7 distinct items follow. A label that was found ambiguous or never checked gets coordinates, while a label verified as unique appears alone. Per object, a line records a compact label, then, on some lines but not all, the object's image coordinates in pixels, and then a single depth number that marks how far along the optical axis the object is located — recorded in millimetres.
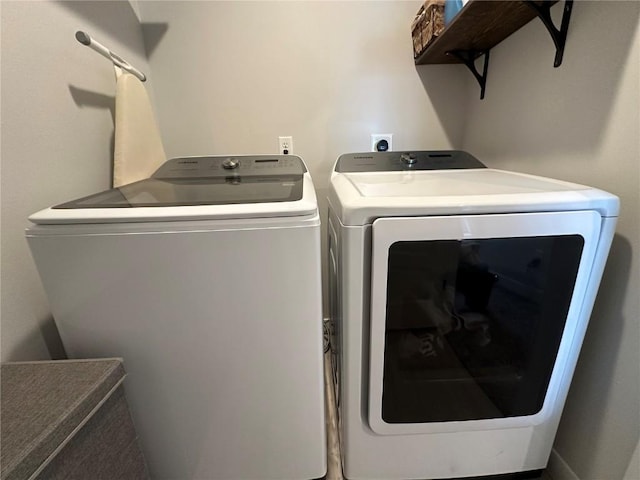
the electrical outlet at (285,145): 1719
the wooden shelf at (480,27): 1049
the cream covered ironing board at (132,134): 1178
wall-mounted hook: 971
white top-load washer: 753
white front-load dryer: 775
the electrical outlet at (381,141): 1737
